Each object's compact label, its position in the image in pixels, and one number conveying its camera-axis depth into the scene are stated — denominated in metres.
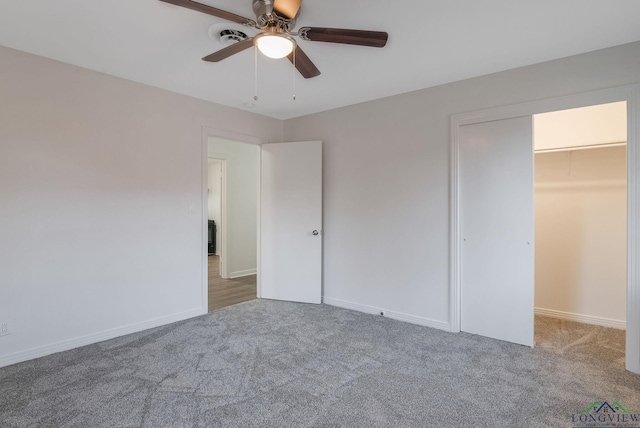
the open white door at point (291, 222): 4.22
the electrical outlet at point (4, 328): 2.51
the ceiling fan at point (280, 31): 1.70
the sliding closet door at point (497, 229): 2.89
